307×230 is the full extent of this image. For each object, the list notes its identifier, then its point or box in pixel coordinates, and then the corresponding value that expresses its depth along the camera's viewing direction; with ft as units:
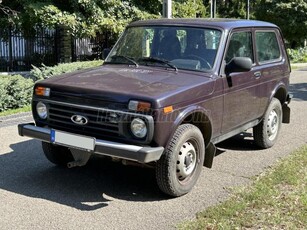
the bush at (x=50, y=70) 35.04
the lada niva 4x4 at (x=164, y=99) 13.88
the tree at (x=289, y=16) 103.24
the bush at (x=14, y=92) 30.22
